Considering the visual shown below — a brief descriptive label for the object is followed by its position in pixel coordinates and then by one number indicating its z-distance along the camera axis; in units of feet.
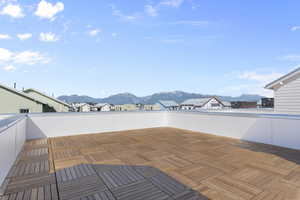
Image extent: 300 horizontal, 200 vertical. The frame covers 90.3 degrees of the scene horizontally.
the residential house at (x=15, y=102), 27.47
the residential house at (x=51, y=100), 43.06
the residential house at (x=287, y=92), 14.42
